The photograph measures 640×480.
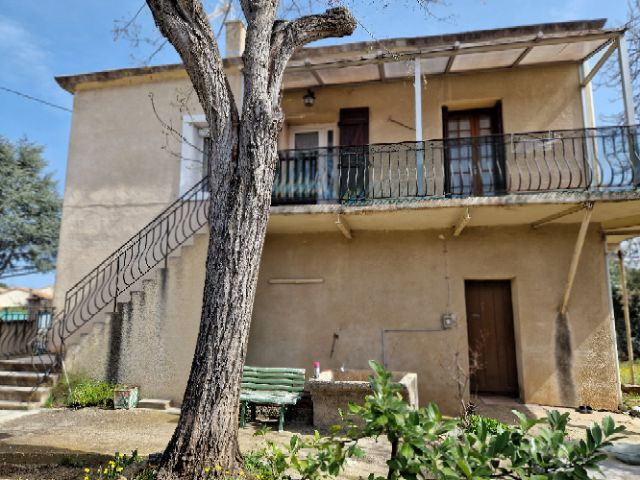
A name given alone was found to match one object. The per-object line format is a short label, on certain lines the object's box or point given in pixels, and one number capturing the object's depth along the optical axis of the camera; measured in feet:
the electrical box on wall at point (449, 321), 25.29
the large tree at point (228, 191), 11.39
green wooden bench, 20.99
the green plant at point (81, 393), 23.93
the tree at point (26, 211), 66.39
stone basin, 19.36
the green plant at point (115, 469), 11.34
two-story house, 23.89
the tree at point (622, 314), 44.16
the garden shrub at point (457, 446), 5.75
